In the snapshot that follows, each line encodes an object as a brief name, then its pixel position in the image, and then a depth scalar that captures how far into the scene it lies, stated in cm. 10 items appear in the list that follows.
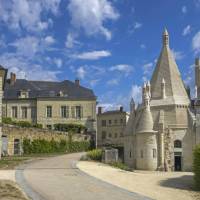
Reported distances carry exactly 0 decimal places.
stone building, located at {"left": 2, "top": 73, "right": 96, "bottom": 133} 4157
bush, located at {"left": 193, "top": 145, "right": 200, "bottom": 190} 1363
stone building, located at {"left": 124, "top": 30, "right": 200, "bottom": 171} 2614
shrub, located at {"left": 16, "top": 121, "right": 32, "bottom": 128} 3020
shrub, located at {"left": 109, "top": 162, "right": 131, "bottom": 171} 2190
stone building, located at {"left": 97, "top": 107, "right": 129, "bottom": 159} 5201
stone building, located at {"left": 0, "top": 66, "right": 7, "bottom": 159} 2083
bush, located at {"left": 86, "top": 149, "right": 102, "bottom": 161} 2408
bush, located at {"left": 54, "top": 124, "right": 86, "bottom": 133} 3929
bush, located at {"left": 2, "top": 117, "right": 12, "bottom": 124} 2841
